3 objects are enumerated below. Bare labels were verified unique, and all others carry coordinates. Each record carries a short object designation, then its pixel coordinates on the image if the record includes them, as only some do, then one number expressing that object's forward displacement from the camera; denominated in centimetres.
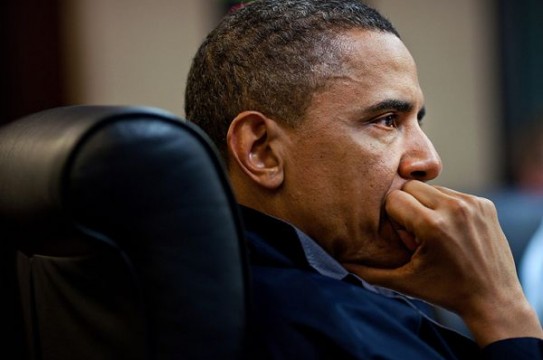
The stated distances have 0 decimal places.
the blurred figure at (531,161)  468
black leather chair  214
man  231
